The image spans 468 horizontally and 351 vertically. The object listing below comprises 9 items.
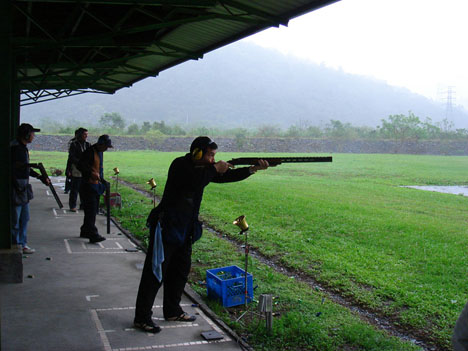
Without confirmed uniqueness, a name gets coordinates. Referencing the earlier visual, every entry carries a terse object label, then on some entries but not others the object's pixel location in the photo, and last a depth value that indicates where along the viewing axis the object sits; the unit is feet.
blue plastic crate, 16.48
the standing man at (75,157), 30.01
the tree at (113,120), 232.43
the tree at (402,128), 214.07
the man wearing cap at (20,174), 20.10
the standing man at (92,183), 24.88
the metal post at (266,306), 13.96
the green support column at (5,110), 17.06
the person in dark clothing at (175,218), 13.60
